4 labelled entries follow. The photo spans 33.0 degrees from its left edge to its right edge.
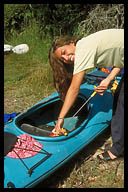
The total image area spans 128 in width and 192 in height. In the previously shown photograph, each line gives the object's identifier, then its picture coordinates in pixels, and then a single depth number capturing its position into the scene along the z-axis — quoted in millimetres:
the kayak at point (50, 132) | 1907
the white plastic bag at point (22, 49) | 6355
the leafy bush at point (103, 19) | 5637
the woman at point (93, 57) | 1979
